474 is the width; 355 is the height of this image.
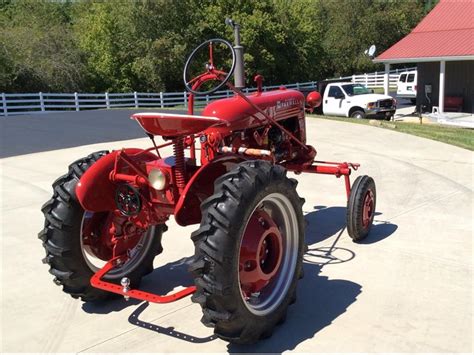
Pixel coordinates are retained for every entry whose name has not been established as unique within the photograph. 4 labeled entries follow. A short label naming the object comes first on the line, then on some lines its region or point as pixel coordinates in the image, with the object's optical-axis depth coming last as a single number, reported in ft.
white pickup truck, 60.23
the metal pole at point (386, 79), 73.60
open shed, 66.03
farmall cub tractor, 10.49
